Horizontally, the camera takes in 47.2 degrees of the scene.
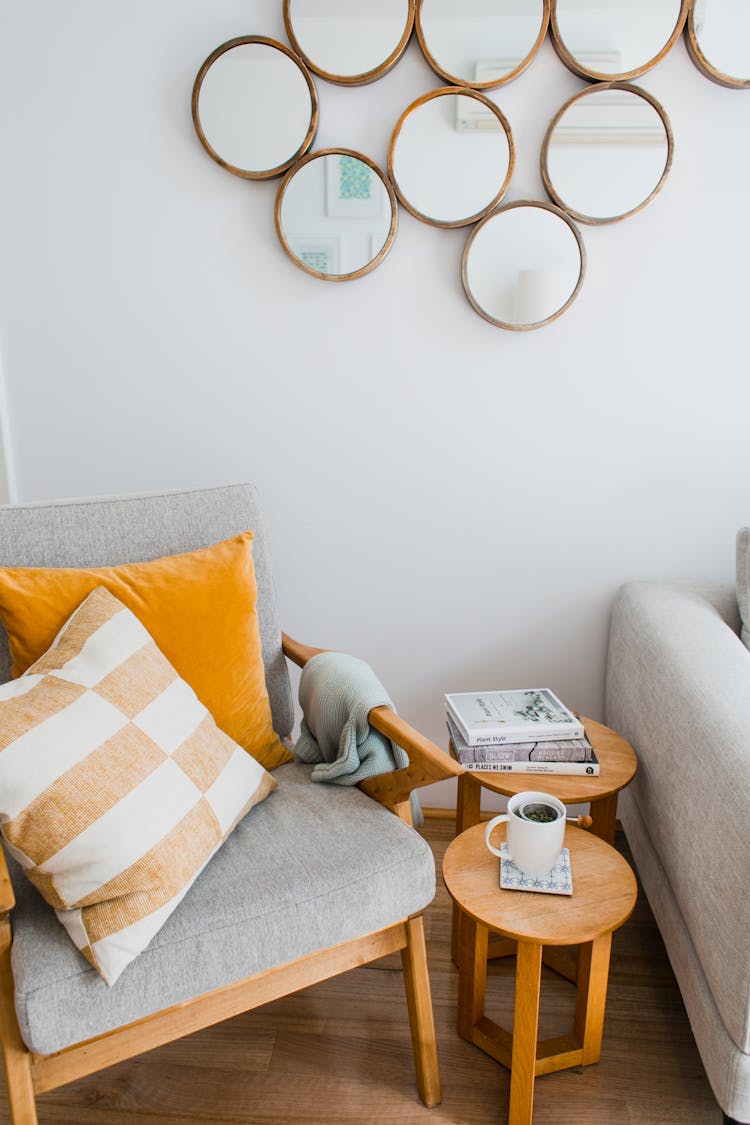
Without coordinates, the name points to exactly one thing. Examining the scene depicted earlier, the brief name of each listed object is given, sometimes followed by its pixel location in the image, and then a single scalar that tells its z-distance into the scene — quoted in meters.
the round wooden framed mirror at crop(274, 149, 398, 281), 1.72
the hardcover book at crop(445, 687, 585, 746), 1.51
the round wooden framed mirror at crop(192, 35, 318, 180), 1.68
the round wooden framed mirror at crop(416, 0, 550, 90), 1.63
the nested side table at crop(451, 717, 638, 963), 1.44
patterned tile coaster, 1.27
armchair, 1.07
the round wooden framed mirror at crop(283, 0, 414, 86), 1.65
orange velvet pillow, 1.33
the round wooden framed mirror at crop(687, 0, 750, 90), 1.61
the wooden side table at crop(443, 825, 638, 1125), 1.21
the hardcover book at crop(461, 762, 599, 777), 1.49
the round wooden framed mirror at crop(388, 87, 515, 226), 1.68
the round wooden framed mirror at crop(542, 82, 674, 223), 1.65
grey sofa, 1.13
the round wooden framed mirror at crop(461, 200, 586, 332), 1.72
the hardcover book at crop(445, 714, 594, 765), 1.50
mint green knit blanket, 1.39
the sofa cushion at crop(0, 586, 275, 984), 1.06
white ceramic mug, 1.25
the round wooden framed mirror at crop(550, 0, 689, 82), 1.61
